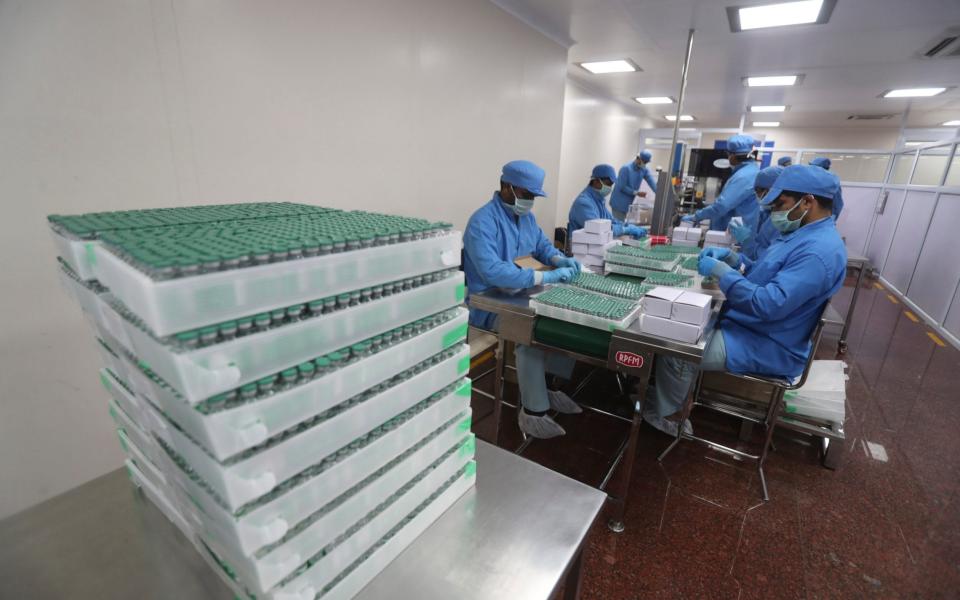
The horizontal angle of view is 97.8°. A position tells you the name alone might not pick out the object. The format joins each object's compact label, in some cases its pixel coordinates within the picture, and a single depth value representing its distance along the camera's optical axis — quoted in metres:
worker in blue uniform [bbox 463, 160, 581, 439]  2.36
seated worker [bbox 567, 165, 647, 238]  4.09
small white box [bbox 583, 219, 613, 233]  2.83
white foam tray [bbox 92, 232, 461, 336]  0.48
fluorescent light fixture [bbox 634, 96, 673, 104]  7.71
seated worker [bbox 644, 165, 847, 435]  2.00
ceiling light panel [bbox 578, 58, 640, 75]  5.28
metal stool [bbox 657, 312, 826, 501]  2.06
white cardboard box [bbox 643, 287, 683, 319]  1.73
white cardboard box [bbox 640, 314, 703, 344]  1.70
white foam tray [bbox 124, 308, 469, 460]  0.52
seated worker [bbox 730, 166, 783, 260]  3.28
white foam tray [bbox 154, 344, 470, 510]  0.55
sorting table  1.74
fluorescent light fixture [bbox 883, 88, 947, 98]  5.79
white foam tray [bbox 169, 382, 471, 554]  0.58
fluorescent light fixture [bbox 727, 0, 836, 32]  3.20
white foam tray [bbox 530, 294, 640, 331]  1.79
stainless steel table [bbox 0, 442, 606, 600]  0.80
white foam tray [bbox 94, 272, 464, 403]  0.50
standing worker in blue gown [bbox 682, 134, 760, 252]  4.11
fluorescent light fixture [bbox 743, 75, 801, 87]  5.53
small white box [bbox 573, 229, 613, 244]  2.90
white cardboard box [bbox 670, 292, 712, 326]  1.67
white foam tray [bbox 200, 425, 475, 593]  0.62
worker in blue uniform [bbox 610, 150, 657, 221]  5.69
